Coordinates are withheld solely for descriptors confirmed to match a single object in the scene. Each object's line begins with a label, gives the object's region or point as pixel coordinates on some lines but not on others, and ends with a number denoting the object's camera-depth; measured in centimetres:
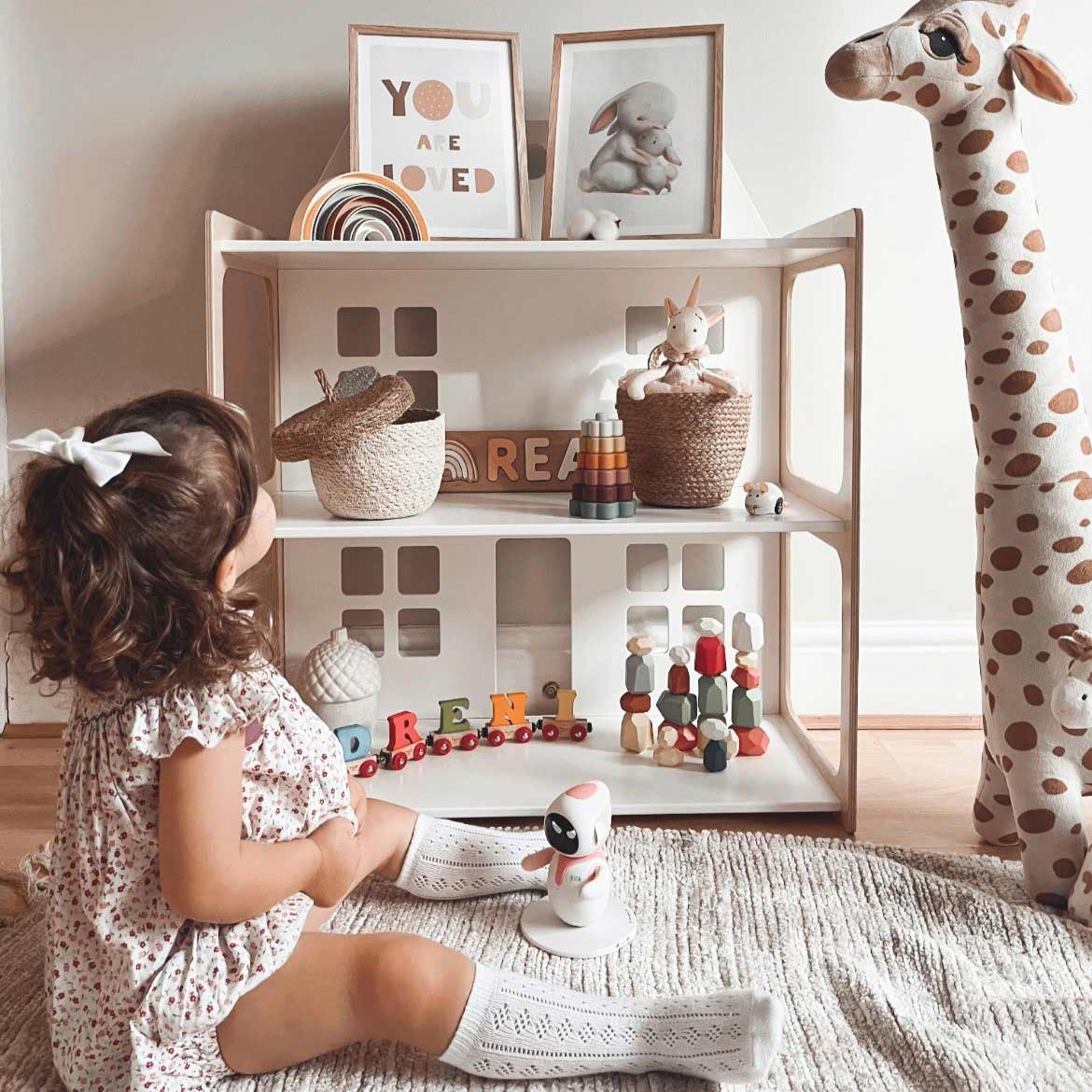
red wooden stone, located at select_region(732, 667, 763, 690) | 162
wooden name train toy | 161
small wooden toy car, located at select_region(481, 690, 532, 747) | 172
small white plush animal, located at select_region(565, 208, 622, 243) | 150
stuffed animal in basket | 155
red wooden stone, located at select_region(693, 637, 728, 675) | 161
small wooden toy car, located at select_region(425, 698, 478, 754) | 167
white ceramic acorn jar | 161
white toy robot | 117
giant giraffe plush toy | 125
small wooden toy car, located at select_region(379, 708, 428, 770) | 162
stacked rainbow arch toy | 148
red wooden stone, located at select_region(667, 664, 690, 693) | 161
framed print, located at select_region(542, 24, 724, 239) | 160
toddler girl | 87
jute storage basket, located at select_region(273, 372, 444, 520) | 142
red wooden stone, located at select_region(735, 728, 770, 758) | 164
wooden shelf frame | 141
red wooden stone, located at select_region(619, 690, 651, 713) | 164
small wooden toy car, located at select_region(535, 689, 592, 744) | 171
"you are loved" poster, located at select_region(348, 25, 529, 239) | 161
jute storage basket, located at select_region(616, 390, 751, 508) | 154
